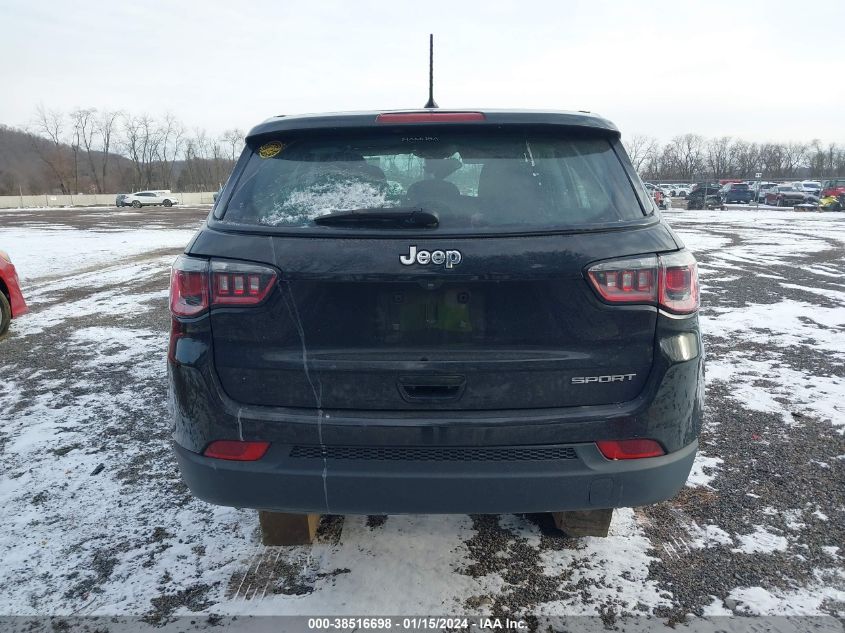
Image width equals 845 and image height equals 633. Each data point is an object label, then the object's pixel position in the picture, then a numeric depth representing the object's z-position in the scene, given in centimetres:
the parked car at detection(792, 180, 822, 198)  4256
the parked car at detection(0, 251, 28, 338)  655
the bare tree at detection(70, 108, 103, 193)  10369
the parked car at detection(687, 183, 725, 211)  4184
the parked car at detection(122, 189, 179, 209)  5831
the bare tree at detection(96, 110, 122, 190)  10404
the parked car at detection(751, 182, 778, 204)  4612
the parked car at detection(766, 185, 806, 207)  4036
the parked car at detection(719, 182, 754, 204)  4500
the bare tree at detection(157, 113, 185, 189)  10051
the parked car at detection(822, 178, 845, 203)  3769
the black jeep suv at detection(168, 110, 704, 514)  200
